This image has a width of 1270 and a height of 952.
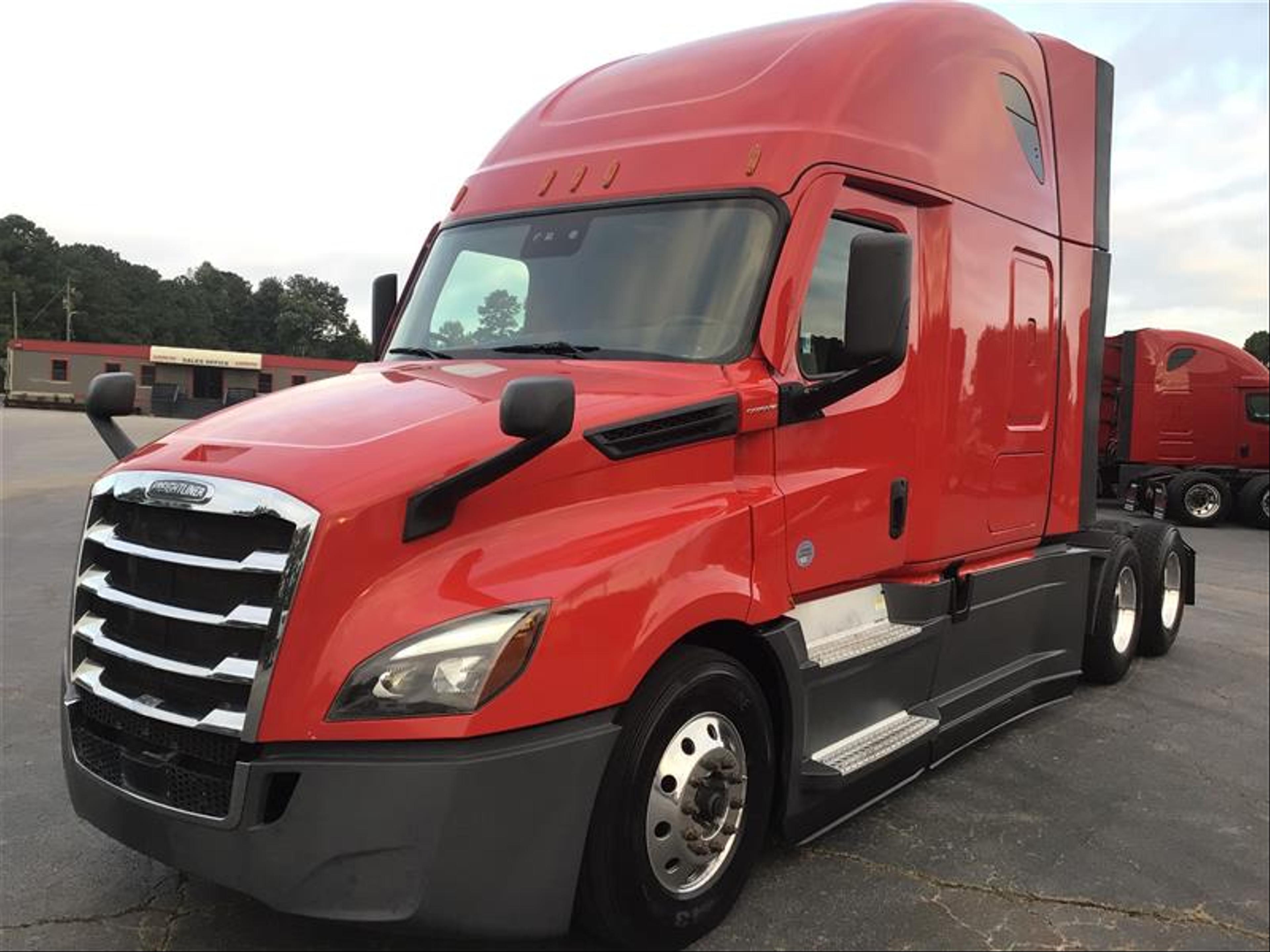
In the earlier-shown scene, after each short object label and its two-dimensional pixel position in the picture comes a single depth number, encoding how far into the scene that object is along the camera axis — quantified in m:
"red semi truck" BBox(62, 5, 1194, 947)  2.47
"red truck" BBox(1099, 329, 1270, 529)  17.73
